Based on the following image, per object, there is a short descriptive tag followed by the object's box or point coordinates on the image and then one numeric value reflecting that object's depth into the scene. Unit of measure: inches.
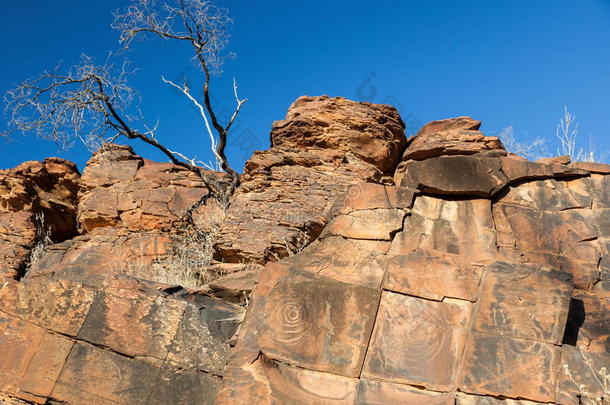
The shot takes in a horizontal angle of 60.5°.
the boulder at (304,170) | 315.6
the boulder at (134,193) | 389.1
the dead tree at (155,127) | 438.7
